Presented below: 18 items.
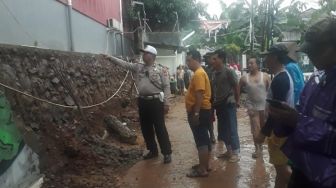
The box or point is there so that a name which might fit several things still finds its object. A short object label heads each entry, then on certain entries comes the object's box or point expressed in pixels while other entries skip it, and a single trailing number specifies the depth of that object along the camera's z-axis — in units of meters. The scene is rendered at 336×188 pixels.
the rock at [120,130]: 7.62
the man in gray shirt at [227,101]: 6.34
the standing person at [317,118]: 1.99
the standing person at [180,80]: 21.91
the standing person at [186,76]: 19.51
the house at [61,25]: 5.59
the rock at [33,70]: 5.77
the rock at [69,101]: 6.95
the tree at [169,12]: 22.11
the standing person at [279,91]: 3.66
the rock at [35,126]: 5.27
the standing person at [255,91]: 6.20
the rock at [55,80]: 6.58
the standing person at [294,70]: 3.90
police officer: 6.22
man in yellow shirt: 5.22
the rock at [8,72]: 4.79
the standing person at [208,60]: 6.27
